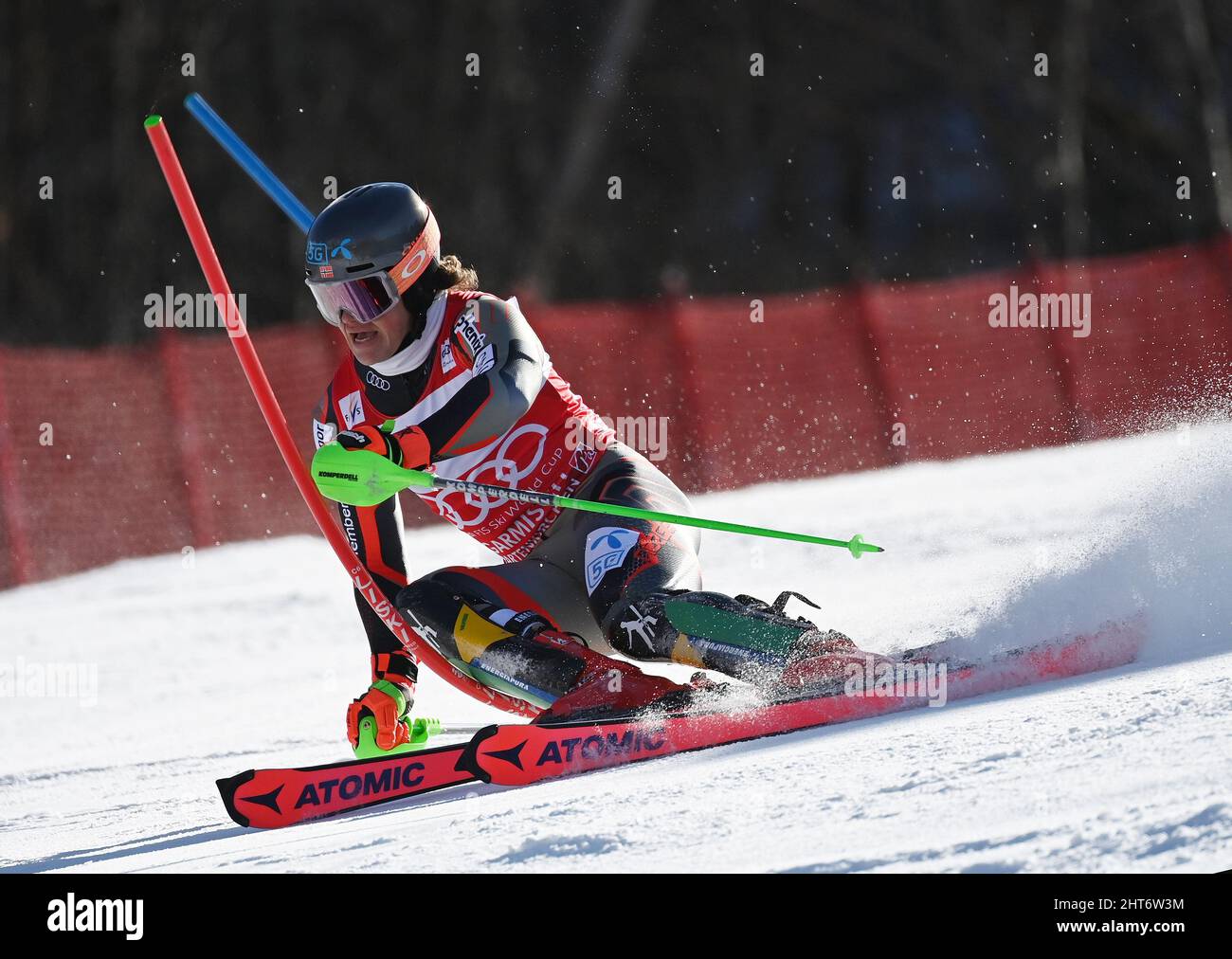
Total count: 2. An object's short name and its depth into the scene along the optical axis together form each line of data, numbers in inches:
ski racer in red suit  308.8
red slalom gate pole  338.6
